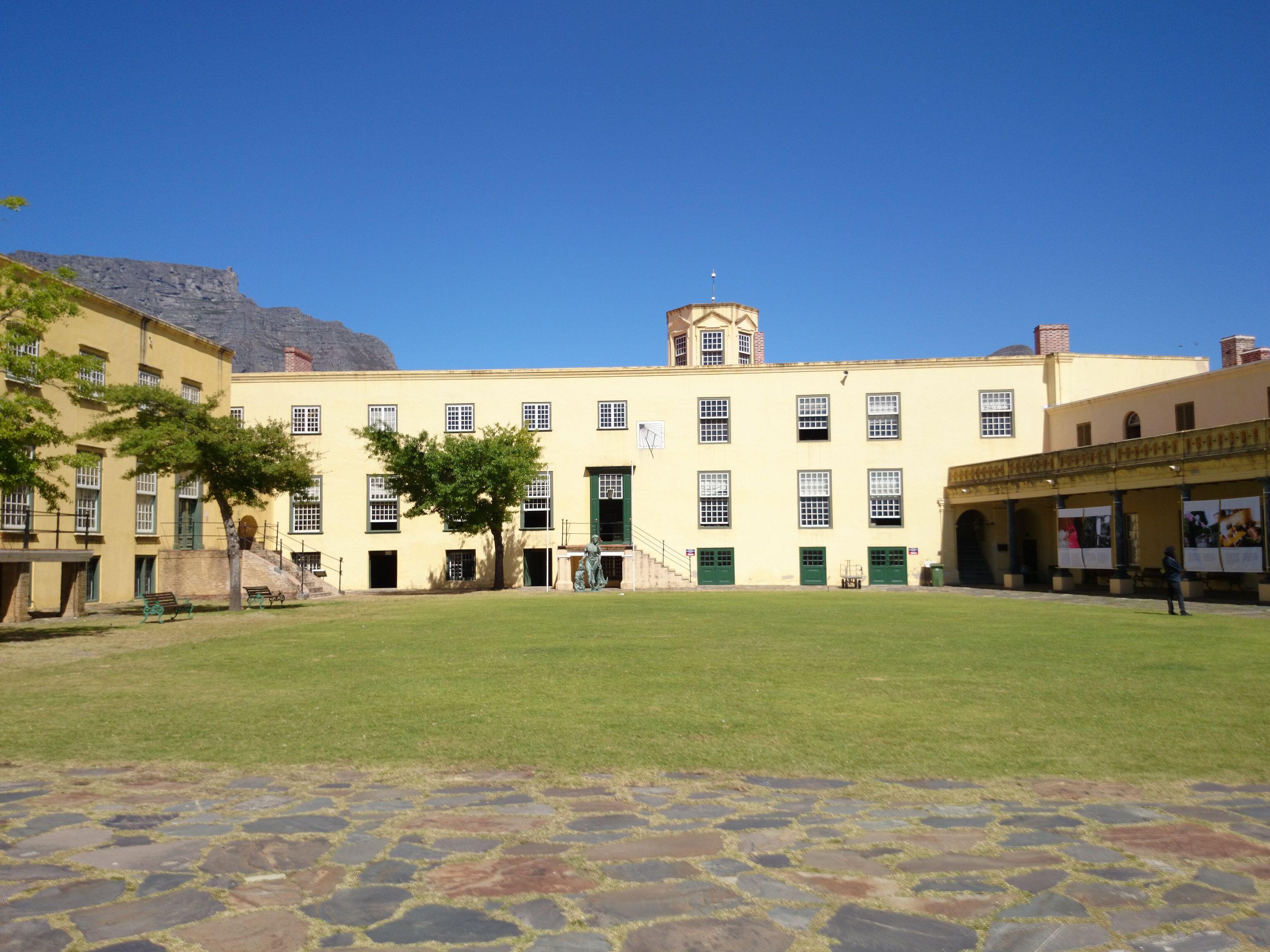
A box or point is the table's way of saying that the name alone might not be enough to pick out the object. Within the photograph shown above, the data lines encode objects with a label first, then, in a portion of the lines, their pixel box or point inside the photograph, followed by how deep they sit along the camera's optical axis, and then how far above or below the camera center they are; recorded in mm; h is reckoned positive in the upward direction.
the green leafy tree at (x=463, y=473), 35344 +2468
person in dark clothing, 20359 -937
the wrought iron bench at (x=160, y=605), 21469 -1340
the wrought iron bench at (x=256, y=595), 26750 -1414
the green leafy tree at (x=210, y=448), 22625 +2289
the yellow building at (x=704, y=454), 40125 +3412
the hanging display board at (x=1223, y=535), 25266 -128
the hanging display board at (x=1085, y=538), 31109 -191
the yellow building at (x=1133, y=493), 26031 +1305
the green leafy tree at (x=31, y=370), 16109 +2946
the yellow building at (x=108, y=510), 24453 +1071
